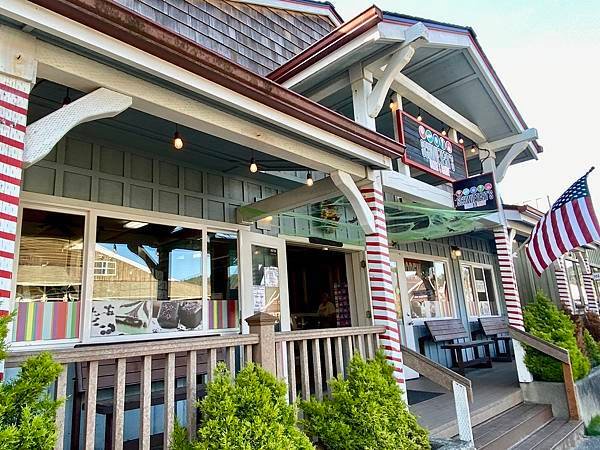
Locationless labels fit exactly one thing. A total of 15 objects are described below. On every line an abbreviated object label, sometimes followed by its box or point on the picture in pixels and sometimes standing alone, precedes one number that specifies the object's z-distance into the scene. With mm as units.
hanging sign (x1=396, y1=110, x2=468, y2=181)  4824
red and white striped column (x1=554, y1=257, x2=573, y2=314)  9125
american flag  5229
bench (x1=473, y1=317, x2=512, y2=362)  8414
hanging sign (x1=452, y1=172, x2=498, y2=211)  5570
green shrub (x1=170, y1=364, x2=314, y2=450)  2061
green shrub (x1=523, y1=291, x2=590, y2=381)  5504
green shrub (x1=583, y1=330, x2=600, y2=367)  7059
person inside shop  7875
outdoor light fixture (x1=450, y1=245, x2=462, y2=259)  8852
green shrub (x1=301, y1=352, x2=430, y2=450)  2793
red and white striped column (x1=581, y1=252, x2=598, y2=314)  12141
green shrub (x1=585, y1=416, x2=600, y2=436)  5045
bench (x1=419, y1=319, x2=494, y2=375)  6580
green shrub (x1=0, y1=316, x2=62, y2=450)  1430
